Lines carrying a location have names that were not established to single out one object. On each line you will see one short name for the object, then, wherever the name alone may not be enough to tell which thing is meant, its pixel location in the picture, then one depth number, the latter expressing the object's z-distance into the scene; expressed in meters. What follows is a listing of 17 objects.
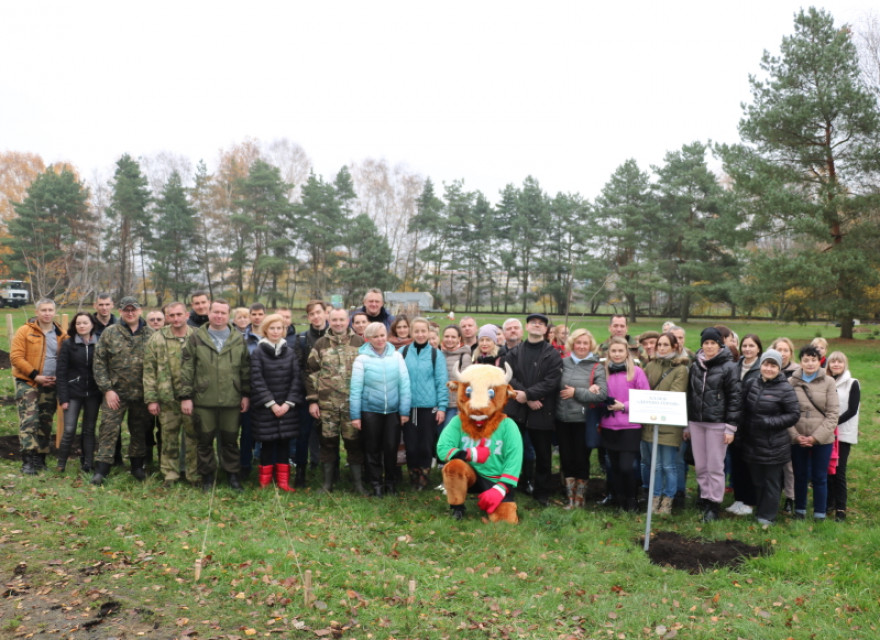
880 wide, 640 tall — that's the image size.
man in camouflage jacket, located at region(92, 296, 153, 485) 6.89
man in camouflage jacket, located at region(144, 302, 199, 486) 6.79
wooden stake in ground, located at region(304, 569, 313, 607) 4.22
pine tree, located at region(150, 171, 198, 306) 39.94
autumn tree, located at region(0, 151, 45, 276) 44.31
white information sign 5.78
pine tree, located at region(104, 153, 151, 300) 40.03
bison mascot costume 6.29
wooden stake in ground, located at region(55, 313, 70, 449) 7.94
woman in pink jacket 6.66
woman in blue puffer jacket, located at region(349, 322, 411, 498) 6.80
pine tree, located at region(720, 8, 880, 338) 20.47
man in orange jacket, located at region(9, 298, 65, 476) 7.11
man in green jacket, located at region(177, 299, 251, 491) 6.69
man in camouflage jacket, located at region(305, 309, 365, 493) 6.93
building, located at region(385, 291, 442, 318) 35.25
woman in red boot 6.82
